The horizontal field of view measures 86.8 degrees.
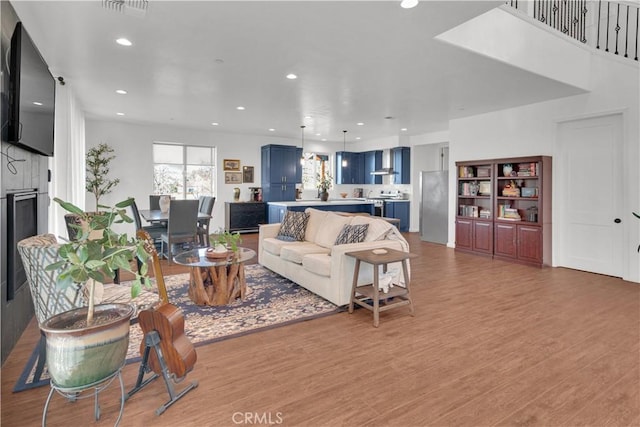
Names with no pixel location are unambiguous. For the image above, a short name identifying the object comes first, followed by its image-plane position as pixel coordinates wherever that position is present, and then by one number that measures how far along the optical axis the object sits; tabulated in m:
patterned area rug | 2.76
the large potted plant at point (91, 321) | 1.51
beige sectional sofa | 3.54
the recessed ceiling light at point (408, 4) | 2.71
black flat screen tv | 2.50
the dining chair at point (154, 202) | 7.33
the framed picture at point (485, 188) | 6.47
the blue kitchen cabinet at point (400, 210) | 9.70
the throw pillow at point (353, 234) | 3.89
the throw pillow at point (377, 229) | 3.88
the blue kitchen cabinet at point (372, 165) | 10.43
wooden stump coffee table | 3.59
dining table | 5.79
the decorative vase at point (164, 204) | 6.76
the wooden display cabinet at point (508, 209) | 5.56
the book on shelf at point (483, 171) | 6.50
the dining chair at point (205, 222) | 6.52
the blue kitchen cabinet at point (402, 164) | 9.61
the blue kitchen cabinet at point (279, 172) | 9.41
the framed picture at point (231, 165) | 9.18
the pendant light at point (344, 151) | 10.97
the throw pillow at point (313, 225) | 5.01
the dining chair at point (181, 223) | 5.38
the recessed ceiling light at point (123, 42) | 3.40
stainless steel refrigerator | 7.77
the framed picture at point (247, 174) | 9.48
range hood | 9.80
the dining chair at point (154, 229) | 5.87
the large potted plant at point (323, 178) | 10.98
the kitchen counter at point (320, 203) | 8.22
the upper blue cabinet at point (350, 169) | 11.09
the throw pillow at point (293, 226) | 5.09
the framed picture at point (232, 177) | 9.23
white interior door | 4.96
